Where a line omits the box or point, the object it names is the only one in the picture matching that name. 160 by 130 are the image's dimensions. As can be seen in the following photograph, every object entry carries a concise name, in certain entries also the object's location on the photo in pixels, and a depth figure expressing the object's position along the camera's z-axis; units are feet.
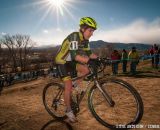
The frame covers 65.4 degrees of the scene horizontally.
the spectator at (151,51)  37.92
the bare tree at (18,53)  181.79
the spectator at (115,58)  33.98
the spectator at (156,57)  35.19
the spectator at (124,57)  35.35
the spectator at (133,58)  32.30
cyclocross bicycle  8.19
